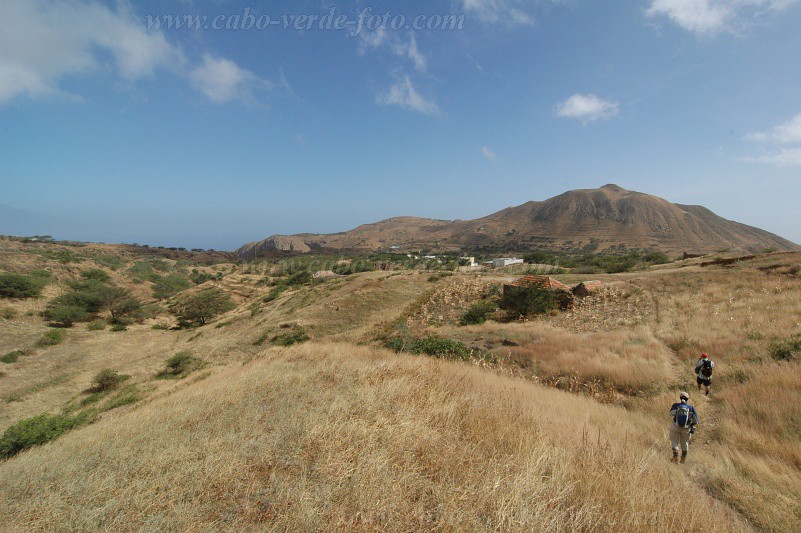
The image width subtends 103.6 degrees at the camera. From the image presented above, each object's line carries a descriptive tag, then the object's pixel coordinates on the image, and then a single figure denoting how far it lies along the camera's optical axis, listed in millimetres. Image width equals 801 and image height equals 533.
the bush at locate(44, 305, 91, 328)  25938
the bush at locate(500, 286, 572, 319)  18812
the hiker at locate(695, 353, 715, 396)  7910
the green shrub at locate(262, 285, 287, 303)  34862
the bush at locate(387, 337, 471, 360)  11477
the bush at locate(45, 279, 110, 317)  28000
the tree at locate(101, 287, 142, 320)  29469
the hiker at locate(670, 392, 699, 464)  5273
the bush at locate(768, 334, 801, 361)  8444
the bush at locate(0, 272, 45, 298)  26750
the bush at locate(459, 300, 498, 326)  18500
